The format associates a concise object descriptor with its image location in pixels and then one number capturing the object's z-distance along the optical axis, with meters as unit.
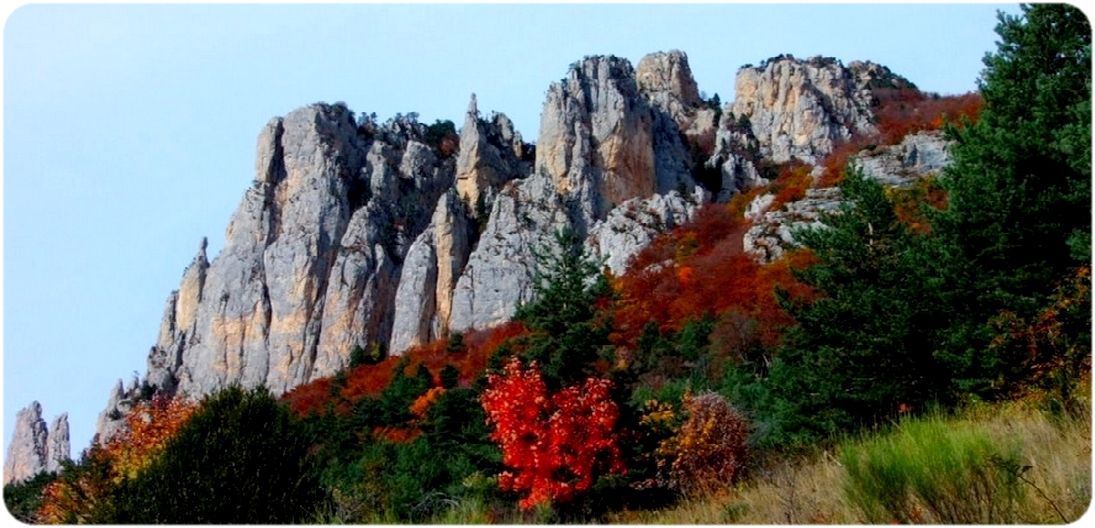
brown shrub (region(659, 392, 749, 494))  15.70
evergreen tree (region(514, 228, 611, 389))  19.66
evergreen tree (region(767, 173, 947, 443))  17.67
